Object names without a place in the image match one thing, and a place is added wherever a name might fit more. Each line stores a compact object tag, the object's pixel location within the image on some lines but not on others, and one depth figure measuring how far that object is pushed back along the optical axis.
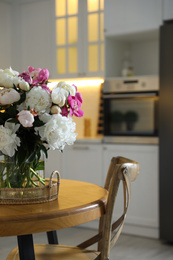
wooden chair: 1.69
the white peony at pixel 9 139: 1.57
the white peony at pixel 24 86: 1.62
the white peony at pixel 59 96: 1.63
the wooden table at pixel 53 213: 1.43
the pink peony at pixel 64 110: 1.71
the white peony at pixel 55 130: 1.60
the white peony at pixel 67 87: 1.70
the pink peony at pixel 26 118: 1.56
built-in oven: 3.88
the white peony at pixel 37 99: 1.61
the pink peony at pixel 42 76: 1.71
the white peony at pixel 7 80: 1.63
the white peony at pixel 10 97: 1.59
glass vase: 1.65
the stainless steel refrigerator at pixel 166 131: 3.66
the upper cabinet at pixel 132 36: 3.90
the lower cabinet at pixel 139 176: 3.87
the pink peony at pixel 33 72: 1.75
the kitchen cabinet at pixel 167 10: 3.73
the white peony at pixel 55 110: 1.65
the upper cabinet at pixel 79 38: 4.34
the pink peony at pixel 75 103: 1.70
